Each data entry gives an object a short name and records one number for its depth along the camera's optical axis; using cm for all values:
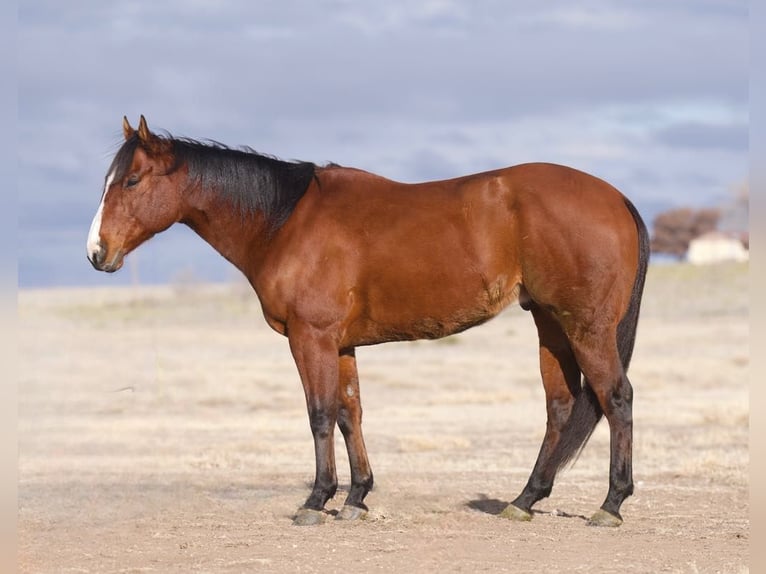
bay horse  1594
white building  15725
